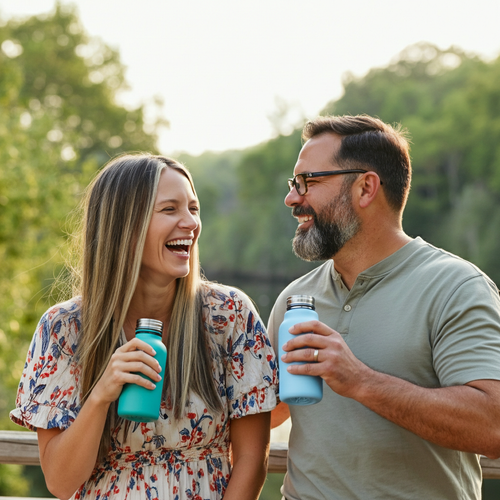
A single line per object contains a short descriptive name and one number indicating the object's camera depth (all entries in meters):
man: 2.22
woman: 2.43
